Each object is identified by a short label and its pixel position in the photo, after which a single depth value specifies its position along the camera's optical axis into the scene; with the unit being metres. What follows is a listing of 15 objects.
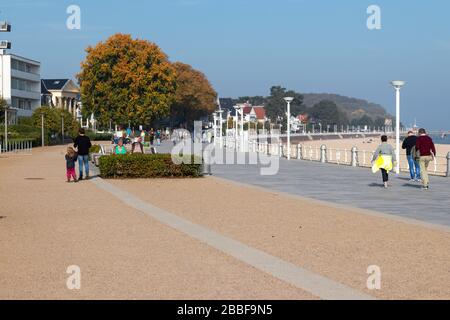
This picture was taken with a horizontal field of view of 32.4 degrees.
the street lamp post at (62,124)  83.06
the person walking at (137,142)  34.16
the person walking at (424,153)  21.39
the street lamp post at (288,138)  44.72
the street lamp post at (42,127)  71.53
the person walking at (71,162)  24.19
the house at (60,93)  131.38
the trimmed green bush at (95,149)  40.85
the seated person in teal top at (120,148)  30.85
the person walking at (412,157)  24.52
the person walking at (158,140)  77.09
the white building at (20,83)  105.38
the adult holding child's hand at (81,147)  24.87
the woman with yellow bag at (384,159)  21.95
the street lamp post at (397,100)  29.83
